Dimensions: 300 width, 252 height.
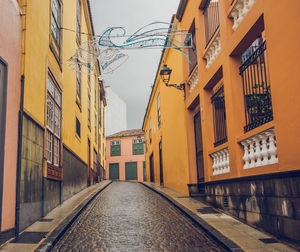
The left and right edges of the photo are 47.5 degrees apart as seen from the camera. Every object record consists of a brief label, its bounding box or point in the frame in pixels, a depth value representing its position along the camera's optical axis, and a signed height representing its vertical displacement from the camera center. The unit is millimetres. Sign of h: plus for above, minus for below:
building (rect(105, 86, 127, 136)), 41653 +8742
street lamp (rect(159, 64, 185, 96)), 11180 +3530
